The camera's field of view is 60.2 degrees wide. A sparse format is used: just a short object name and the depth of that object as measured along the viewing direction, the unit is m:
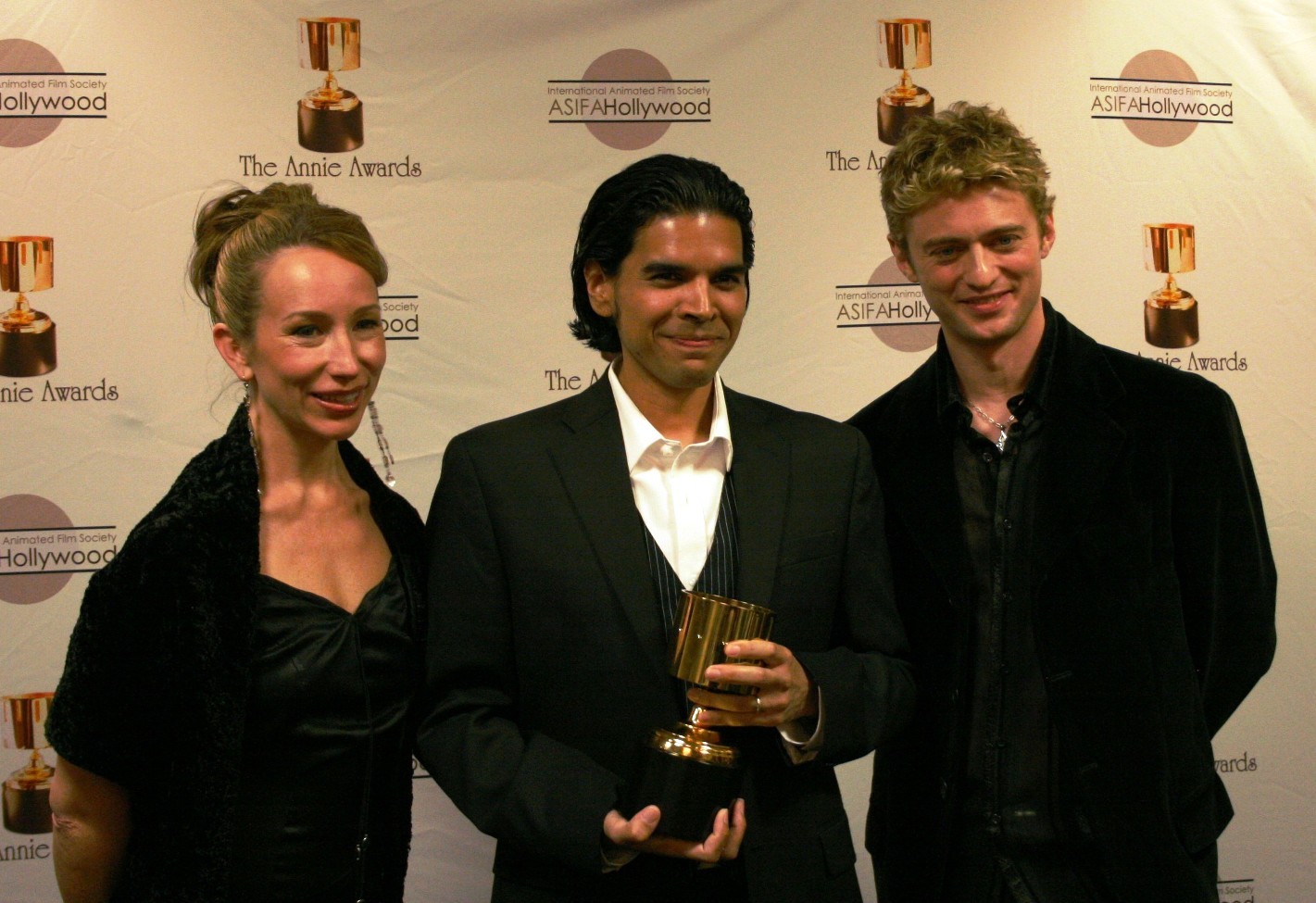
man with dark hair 1.72
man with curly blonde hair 2.04
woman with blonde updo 1.71
